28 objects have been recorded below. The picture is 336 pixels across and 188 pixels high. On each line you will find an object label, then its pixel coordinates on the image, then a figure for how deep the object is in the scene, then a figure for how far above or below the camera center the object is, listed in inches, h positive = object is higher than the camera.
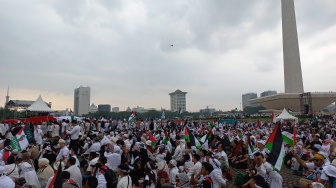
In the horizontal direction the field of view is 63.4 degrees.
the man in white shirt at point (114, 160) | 333.4 -52.9
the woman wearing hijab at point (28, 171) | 228.1 -46.3
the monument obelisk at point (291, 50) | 2015.3 +505.7
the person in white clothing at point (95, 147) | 383.2 -42.2
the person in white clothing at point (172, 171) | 282.4 -57.6
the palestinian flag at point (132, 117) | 940.3 -0.5
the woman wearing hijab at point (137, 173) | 239.8 -52.4
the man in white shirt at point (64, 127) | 664.6 -25.0
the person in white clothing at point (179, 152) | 394.3 -52.6
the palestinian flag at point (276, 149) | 218.4 -26.8
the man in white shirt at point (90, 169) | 256.1 -50.4
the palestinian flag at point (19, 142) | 340.5 -31.2
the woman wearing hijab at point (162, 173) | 274.7 -57.8
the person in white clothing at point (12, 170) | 234.1 -46.3
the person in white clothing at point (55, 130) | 597.0 -29.0
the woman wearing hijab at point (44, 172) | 240.4 -49.0
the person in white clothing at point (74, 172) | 240.5 -48.5
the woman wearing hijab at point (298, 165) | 434.1 -81.3
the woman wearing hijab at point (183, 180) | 270.5 -63.4
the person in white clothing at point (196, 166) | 280.7 -50.8
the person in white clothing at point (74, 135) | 470.7 -31.3
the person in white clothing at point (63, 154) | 312.4 -42.7
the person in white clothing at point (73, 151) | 310.1 -39.8
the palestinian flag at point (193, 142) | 411.2 -38.0
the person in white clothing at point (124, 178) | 211.9 -48.4
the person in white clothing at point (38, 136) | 501.7 -35.4
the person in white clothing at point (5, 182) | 188.4 -45.1
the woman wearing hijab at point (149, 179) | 255.3 -59.2
